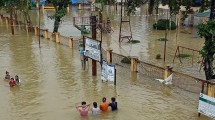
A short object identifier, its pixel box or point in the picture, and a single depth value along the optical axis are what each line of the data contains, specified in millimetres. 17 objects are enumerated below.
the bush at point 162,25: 40812
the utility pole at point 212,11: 18625
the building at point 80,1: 65381
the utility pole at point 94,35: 21328
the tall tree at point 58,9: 36062
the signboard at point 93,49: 20984
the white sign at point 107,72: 20453
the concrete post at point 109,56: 24619
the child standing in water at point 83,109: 16328
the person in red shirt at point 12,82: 20781
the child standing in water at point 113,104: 17000
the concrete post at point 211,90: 17062
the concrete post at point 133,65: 23266
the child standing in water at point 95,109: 16536
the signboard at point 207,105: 15198
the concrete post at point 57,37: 33066
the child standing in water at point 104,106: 16859
